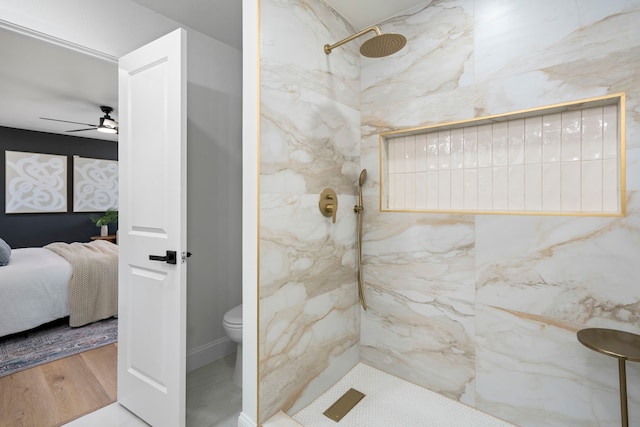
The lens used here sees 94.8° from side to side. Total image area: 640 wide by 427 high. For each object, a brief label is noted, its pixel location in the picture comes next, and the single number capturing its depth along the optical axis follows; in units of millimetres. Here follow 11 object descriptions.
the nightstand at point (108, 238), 5582
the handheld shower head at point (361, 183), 1973
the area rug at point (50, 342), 2300
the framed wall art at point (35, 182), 4941
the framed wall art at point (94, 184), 5582
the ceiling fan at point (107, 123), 3869
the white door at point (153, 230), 1469
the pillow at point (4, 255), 2957
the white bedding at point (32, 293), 2629
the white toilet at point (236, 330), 1839
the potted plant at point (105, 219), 5652
